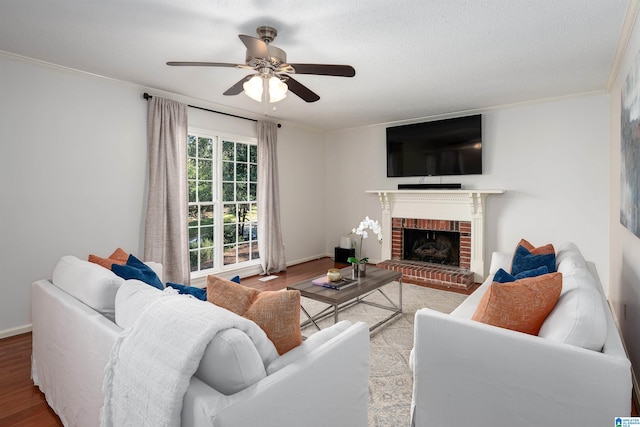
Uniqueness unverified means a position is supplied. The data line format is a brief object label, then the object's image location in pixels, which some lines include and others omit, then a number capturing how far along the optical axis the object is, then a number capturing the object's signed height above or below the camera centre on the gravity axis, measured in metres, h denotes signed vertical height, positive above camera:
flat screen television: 5.07 +0.89
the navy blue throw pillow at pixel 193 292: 1.83 -0.45
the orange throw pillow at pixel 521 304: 1.65 -0.49
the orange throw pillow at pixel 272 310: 1.42 -0.43
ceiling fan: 2.34 +1.03
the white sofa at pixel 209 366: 1.12 -0.61
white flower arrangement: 3.33 -0.21
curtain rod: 3.99 +1.36
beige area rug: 2.08 -1.19
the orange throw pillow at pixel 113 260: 2.34 -0.35
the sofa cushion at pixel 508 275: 2.06 -0.43
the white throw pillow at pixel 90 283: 1.76 -0.40
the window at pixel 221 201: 4.69 +0.11
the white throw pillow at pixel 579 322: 1.42 -0.52
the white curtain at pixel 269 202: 5.40 +0.09
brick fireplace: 5.02 -0.49
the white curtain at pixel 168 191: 4.03 +0.23
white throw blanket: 1.08 -0.51
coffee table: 2.93 -0.75
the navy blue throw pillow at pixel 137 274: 2.04 -0.39
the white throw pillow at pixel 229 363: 1.13 -0.52
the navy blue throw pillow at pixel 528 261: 2.61 -0.46
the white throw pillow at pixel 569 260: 2.21 -0.41
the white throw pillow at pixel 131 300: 1.51 -0.41
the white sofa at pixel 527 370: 1.33 -0.72
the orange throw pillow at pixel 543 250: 2.85 -0.40
